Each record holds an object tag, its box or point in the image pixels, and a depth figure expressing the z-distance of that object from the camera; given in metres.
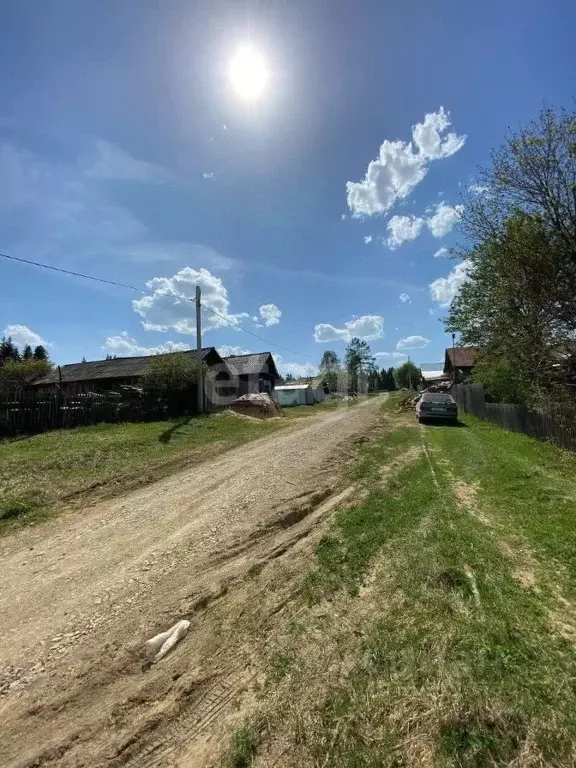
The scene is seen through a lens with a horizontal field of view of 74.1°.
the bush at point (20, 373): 41.47
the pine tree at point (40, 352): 65.50
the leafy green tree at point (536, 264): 9.55
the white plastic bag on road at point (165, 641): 3.15
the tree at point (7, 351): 52.09
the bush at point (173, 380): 20.42
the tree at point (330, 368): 82.44
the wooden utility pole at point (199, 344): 20.27
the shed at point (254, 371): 37.31
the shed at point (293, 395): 41.47
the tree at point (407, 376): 97.38
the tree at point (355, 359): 87.12
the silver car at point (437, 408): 18.11
